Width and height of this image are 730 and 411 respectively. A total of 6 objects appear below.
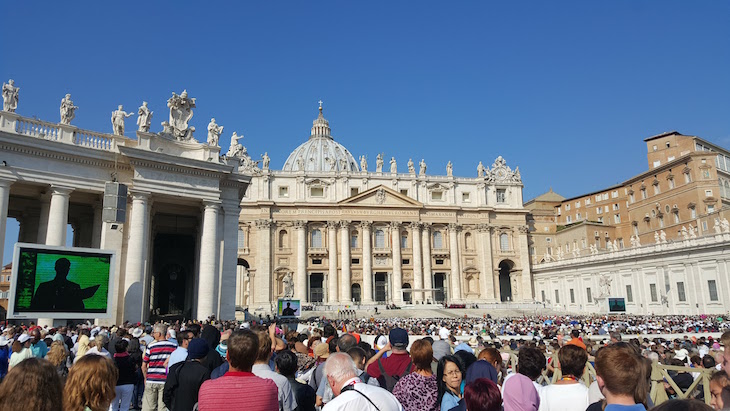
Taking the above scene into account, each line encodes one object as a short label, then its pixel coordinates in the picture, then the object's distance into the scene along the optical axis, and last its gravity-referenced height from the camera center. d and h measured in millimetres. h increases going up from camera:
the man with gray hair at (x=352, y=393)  3682 -655
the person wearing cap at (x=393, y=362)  5895 -687
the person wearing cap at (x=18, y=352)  8828 -736
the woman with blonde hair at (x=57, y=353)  7246 -627
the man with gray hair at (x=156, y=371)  7598 -942
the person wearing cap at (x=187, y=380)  5785 -828
